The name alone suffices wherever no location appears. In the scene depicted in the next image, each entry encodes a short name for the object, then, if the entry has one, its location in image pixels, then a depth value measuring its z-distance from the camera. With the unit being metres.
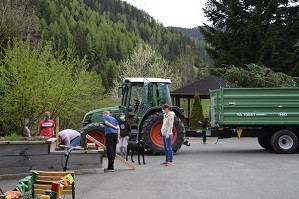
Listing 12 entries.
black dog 13.81
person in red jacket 15.15
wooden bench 7.33
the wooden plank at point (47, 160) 10.84
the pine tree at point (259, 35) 35.22
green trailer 16.88
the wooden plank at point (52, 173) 7.46
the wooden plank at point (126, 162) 12.41
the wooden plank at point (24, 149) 10.76
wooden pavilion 33.12
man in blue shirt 12.26
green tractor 16.16
